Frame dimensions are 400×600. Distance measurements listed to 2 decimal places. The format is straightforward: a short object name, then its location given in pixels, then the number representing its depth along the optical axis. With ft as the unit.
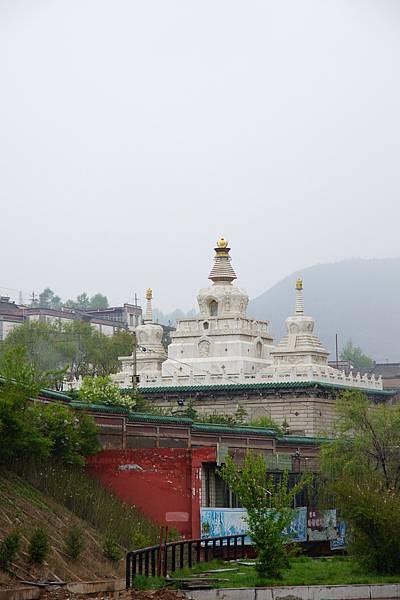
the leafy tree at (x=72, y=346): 461.78
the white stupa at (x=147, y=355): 347.19
